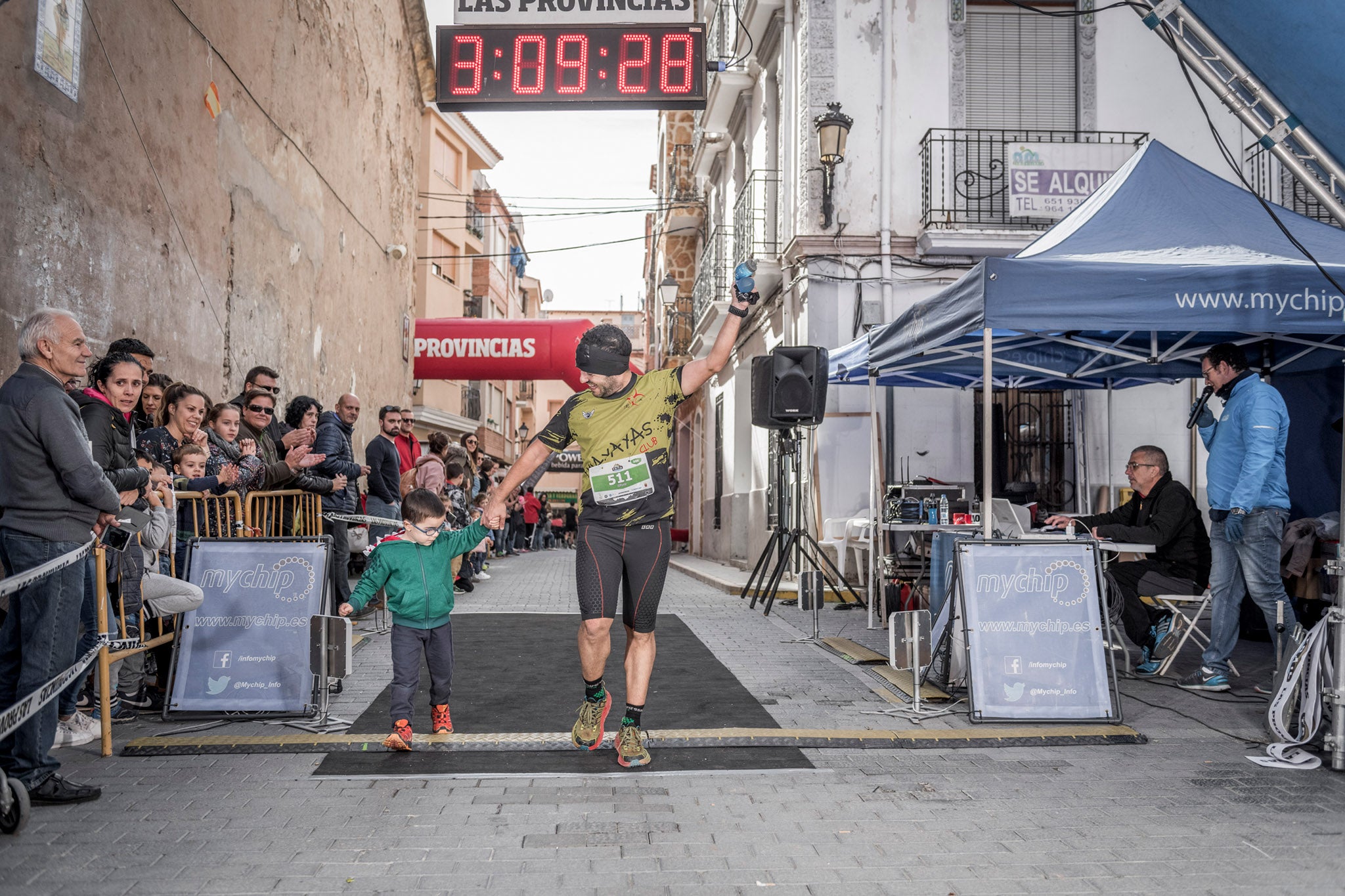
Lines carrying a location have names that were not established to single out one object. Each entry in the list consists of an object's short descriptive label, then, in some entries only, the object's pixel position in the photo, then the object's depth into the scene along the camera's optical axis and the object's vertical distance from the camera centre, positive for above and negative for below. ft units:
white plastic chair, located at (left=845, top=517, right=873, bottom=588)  38.82 -2.37
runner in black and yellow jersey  16.78 -0.49
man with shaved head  30.04 +0.10
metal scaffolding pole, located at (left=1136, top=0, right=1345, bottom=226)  17.30 +6.05
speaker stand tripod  37.76 -2.73
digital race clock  34.50 +12.77
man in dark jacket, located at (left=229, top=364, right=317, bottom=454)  26.55 +1.99
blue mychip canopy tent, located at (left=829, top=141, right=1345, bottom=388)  21.39 +3.87
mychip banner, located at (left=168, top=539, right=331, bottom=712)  19.07 -2.80
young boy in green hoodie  17.53 -1.91
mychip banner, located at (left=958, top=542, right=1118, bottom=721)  19.58 -2.84
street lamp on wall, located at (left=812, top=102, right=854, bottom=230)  43.88 +13.64
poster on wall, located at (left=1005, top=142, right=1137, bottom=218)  45.70 +12.60
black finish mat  16.53 -4.43
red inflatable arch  73.20 +8.26
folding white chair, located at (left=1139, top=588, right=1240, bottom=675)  24.21 -3.06
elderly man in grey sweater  13.98 -0.61
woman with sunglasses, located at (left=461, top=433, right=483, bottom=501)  50.98 +0.34
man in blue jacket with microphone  21.70 -0.46
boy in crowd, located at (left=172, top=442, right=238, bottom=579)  20.94 -0.27
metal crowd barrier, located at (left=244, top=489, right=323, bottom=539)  24.44 -1.04
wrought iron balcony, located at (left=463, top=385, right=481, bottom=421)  130.52 +8.36
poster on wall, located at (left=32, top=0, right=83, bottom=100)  23.12 +9.21
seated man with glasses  25.70 -2.18
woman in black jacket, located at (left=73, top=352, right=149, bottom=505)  17.67 +0.89
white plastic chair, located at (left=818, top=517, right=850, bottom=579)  44.04 -2.56
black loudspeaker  33.81 +2.68
